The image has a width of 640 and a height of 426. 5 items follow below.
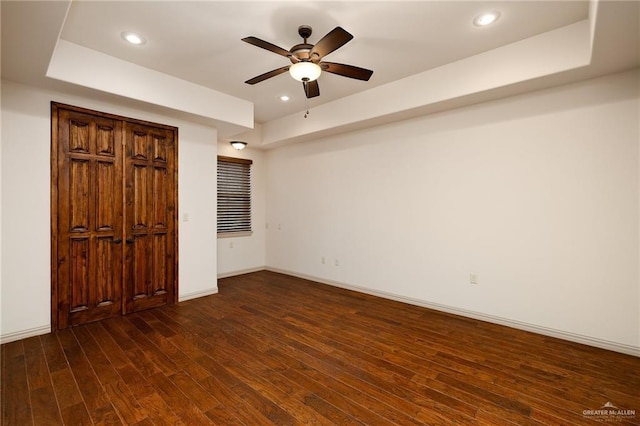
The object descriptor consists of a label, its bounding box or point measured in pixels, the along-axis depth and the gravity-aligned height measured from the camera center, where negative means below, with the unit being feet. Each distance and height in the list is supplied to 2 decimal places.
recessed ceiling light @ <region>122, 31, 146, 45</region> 9.27 +5.67
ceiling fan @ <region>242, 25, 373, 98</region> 7.73 +4.48
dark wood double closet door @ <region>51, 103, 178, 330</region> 10.69 -0.04
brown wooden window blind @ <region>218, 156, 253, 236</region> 18.76 +1.21
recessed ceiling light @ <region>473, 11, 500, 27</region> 8.33 +5.63
